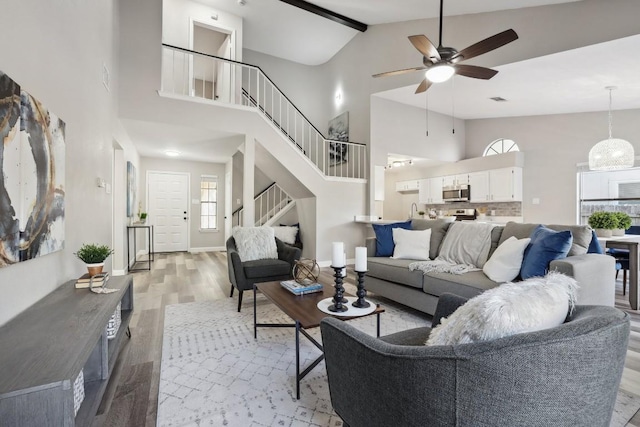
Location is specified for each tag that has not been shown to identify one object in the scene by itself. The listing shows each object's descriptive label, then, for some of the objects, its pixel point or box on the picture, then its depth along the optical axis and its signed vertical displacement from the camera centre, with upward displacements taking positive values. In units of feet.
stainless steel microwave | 22.65 +1.57
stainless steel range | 22.74 -0.09
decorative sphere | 8.47 -1.79
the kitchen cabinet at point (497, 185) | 20.30 +2.01
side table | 17.36 -2.29
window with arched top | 21.74 +5.04
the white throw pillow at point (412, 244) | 11.62 -1.25
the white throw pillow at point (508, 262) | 8.45 -1.43
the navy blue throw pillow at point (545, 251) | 7.92 -1.04
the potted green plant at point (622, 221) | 11.37 -0.30
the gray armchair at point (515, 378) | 2.51 -1.49
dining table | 10.64 -1.71
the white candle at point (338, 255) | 6.37 -0.92
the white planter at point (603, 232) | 11.46 -0.73
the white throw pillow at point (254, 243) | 12.49 -1.33
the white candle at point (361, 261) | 6.15 -1.02
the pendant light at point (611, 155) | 14.07 +2.86
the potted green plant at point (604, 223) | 11.37 -0.39
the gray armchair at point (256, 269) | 10.84 -2.16
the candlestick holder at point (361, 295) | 6.33 -1.81
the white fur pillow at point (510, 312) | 2.84 -1.01
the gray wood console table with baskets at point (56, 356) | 3.22 -1.88
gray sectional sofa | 7.88 -1.98
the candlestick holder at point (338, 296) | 6.35 -1.84
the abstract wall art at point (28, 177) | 4.62 +0.65
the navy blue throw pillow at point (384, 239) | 12.48 -1.12
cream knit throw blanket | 9.84 -1.35
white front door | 24.27 +0.26
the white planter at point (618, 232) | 11.54 -0.73
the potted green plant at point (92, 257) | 7.36 -1.13
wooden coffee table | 5.95 -2.17
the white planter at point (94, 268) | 7.33 -1.41
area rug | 5.35 -3.66
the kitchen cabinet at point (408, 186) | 27.22 +2.55
